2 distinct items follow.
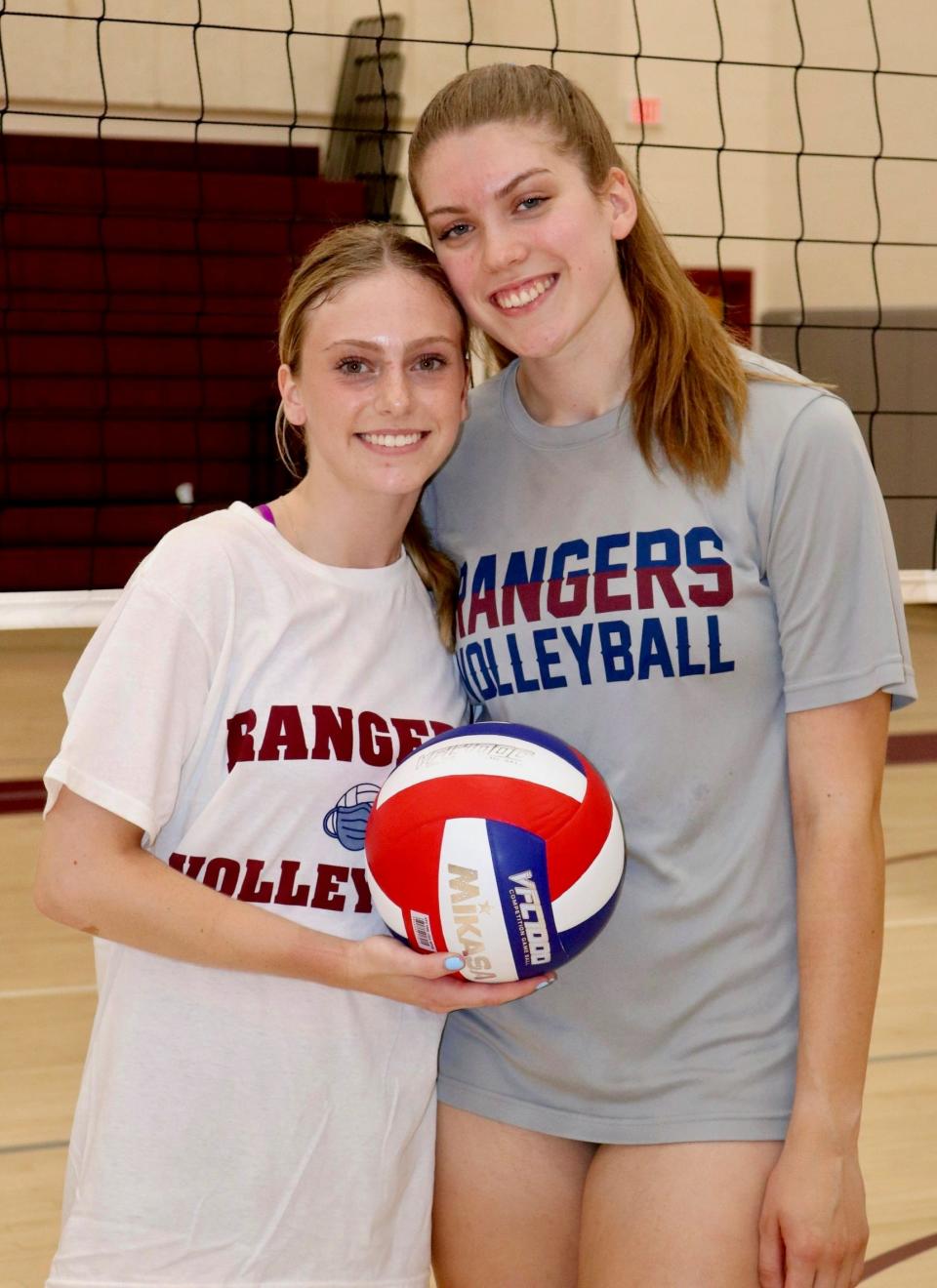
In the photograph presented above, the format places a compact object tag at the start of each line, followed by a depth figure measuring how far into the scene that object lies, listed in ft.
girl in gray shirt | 4.92
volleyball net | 25.58
